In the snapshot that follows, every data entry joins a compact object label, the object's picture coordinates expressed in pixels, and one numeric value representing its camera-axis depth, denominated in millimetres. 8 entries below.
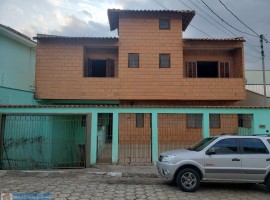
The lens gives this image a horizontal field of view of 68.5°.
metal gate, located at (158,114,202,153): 12548
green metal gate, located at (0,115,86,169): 8352
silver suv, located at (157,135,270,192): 5500
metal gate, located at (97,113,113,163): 8559
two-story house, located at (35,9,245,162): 13554
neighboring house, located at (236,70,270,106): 15441
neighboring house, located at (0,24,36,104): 11369
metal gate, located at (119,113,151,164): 8784
